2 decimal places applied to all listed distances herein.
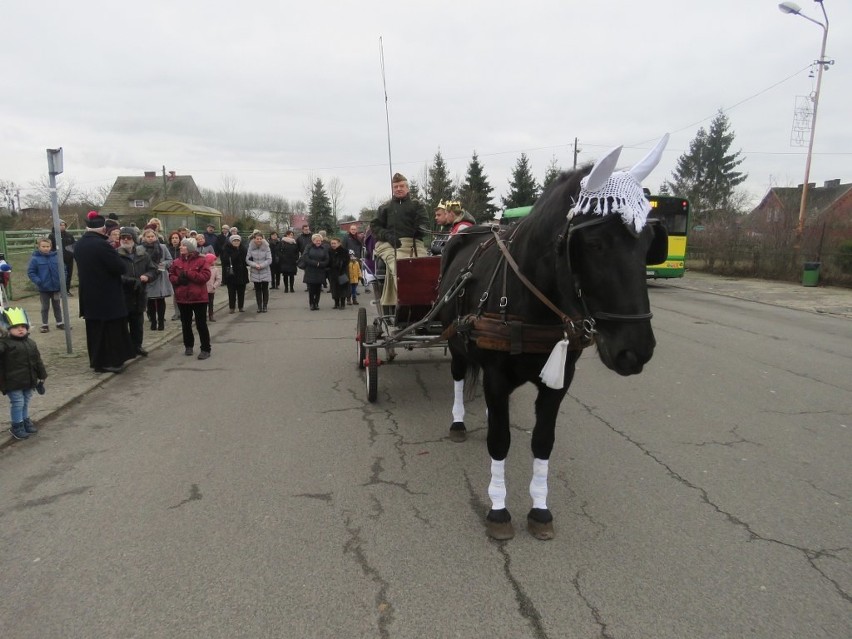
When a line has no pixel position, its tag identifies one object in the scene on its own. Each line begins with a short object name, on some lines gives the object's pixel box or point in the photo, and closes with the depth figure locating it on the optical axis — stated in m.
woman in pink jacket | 7.56
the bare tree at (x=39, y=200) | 35.41
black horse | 2.35
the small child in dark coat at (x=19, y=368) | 4.42
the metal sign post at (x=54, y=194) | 7.06
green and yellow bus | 18.53
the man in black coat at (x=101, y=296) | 6.42
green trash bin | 17.42
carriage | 5.16
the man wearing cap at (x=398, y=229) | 5.89
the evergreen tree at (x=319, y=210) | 56.12
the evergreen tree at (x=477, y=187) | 46.08
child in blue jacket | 8.70
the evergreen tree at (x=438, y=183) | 44.12
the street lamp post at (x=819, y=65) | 18.52
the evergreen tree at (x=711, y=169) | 50.44
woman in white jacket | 12.62
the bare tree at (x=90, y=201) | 39.72
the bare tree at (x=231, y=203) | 61.83
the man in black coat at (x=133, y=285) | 7.43
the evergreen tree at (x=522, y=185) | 47.09
